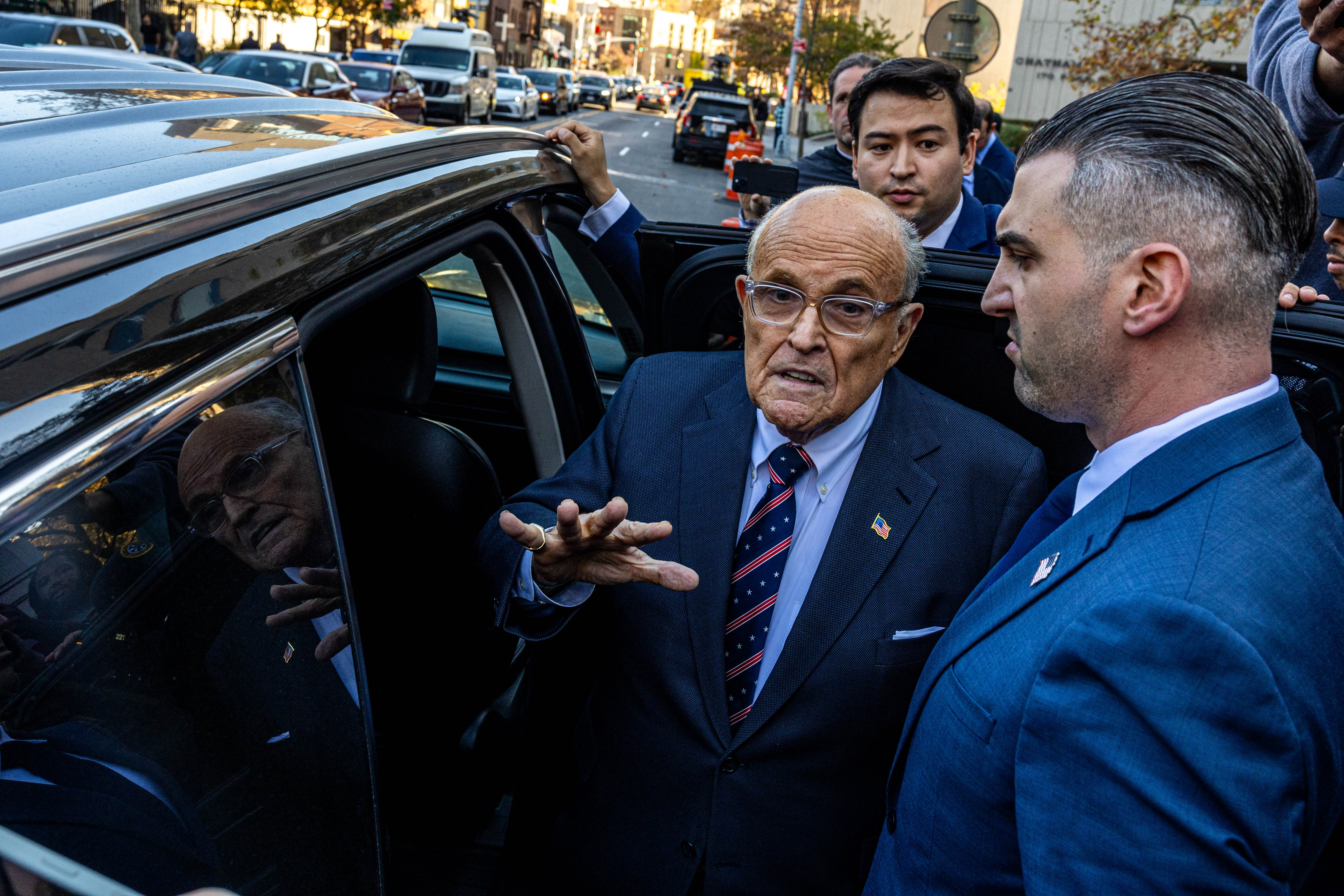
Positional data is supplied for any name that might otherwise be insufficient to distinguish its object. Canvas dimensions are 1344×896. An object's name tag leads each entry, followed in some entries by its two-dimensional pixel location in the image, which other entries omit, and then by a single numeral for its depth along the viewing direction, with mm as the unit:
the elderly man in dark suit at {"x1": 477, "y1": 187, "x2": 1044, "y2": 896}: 1807
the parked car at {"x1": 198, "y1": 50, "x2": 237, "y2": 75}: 18562
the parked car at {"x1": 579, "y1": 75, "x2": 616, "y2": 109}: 56031
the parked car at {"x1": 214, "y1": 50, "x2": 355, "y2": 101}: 17828
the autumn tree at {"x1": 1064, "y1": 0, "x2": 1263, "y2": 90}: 14641
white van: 25344
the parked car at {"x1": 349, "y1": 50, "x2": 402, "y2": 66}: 29406
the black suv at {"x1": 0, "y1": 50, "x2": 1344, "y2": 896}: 916
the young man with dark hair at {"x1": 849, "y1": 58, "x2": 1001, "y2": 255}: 3150
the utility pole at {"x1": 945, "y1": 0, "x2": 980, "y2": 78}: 7090
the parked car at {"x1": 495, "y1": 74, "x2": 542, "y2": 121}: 33938
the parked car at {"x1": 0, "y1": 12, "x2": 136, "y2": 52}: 13234
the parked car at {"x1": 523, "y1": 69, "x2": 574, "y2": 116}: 44188
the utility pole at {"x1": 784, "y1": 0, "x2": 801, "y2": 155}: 29406
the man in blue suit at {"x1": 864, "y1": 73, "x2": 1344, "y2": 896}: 1033
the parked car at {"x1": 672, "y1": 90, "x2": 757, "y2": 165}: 26672
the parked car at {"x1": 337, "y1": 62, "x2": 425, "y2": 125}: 20734
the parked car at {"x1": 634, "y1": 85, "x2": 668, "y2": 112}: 61844
